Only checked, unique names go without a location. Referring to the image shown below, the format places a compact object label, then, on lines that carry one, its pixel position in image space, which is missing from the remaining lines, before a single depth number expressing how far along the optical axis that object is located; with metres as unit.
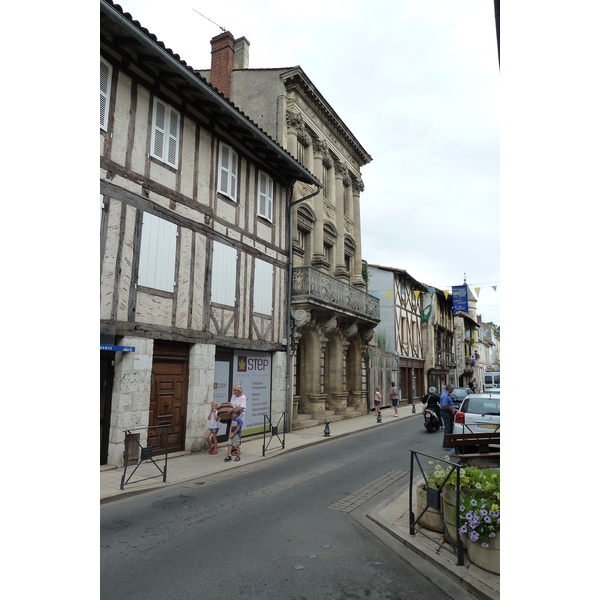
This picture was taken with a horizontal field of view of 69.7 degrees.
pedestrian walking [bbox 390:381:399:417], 21.13
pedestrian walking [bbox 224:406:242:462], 10.07
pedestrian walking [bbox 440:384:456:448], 12.41
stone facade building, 16.41
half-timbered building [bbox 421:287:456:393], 36.56
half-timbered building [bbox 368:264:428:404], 29.86
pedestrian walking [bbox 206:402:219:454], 10.77
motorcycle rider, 14.35
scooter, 15.02
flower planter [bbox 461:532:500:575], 4.06
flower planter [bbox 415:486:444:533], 5.17
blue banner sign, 26.86
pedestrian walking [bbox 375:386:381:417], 19.30
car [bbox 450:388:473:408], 19.59
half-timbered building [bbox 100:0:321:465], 9.25
